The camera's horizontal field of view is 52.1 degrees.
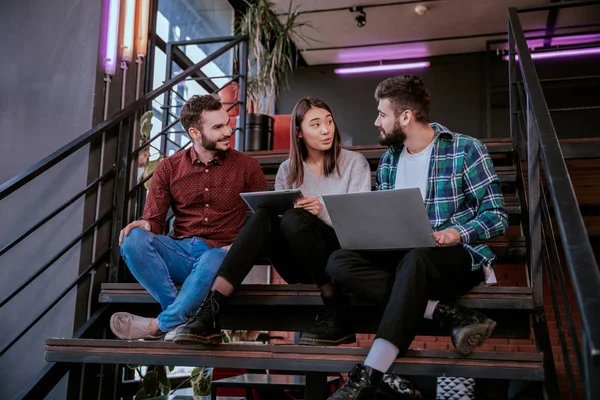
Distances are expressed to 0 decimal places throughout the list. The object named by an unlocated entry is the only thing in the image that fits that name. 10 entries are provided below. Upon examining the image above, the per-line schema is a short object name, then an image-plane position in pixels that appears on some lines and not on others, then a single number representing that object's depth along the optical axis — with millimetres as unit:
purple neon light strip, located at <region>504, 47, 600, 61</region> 6691
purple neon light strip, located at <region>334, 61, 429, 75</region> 7133
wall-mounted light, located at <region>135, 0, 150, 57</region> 2986
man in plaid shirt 1755
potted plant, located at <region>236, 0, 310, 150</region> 4629
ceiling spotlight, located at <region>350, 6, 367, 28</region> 6094
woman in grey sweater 2033
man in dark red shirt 2238
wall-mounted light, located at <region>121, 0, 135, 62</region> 2904
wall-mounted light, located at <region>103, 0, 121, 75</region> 2820
